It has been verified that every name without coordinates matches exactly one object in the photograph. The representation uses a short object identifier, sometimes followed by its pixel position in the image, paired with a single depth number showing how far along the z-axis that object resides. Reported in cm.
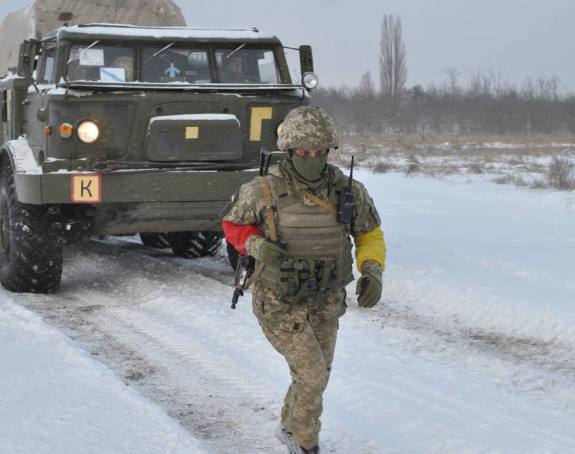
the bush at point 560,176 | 1664
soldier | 335
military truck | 674
